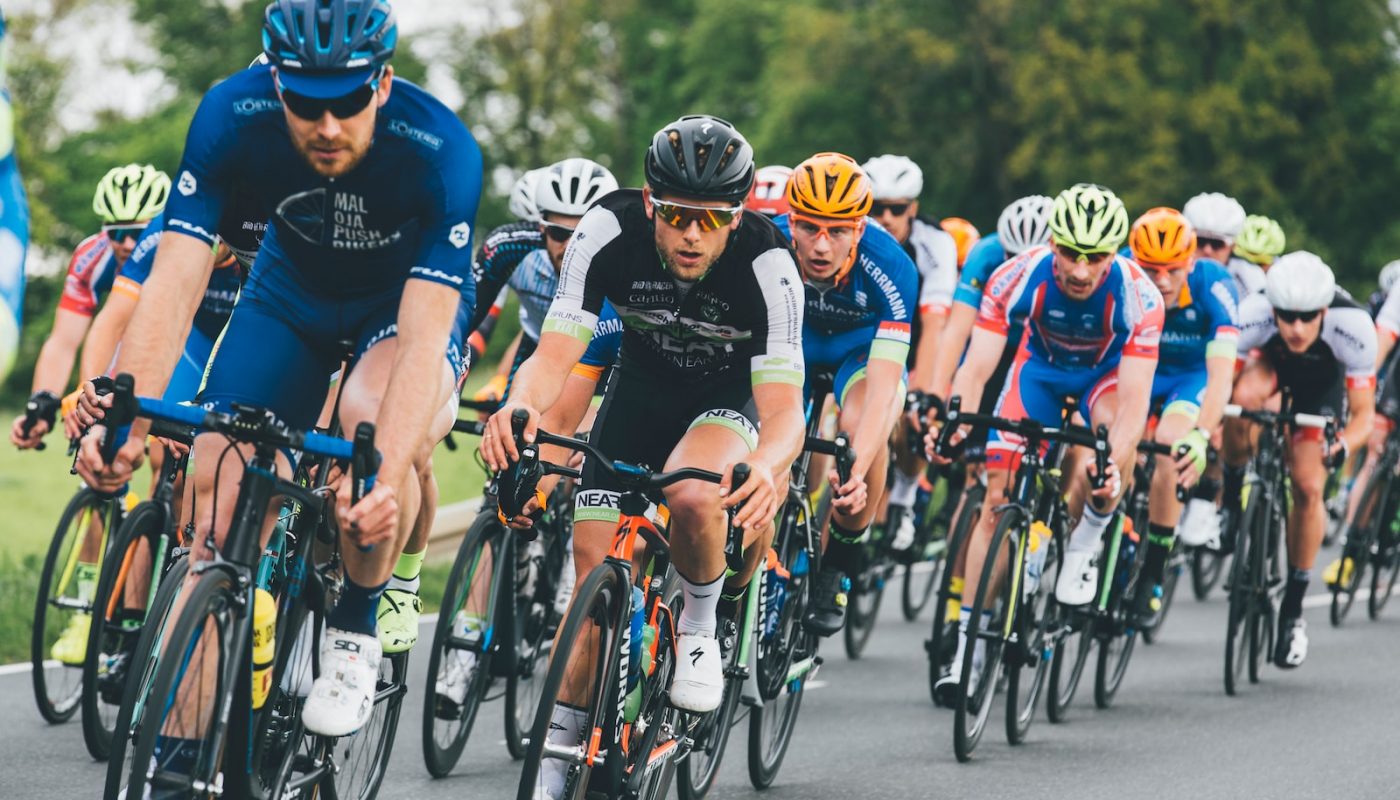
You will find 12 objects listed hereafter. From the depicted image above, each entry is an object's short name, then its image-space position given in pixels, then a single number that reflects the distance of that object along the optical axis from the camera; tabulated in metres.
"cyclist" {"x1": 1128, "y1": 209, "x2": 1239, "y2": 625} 19.30
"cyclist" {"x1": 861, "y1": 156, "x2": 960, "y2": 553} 21.20
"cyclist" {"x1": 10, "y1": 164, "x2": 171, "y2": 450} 15.76
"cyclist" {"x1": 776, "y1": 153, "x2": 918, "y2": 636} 14.91
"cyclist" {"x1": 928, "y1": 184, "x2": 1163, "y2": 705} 16.64
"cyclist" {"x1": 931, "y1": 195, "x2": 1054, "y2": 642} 19.73
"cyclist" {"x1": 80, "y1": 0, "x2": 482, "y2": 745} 9.23
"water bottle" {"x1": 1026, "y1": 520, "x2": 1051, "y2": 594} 16.34
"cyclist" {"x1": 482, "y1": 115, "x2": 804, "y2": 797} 10.88
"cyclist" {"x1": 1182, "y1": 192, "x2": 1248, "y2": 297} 24.66
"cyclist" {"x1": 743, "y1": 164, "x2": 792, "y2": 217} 18.55
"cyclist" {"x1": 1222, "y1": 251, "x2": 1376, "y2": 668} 20.70
